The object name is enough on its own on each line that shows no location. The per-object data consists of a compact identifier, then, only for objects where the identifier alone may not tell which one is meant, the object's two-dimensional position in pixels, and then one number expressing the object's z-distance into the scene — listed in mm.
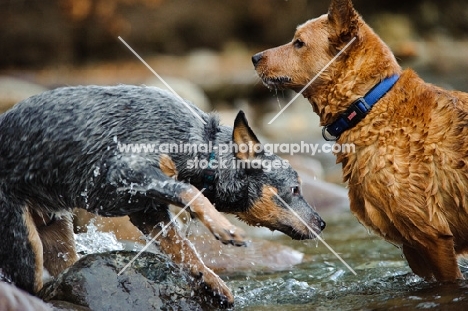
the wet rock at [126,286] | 9687
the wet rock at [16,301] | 8203
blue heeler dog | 9992
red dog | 10180
